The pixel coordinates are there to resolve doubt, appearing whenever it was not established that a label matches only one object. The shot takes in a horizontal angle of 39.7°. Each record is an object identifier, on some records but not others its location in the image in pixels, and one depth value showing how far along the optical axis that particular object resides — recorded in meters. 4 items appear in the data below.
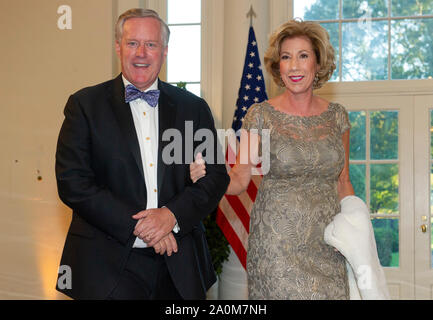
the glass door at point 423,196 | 5.46
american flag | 5.16
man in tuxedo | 2.30
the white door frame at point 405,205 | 5.48
